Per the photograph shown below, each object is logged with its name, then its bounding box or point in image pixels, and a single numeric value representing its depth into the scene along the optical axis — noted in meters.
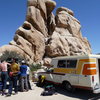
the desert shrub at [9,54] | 14.60
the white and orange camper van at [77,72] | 5.55
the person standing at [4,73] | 6.14
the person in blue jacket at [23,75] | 6.53
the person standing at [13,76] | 5.94
